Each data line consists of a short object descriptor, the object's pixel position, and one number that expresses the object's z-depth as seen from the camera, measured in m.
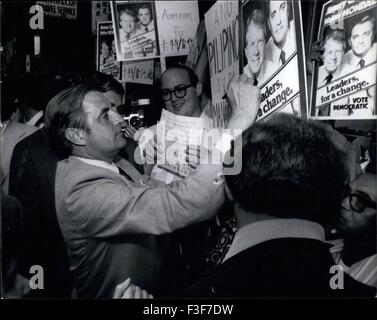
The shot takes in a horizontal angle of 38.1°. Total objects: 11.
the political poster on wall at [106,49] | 2.44
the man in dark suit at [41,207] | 2.43
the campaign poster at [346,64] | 2.34
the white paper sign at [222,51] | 2.44
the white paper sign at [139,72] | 2.46
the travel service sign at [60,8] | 2.43
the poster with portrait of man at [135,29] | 2.46
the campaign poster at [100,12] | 2.45
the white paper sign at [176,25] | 2.45
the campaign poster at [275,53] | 2.36
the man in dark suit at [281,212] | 1.80
